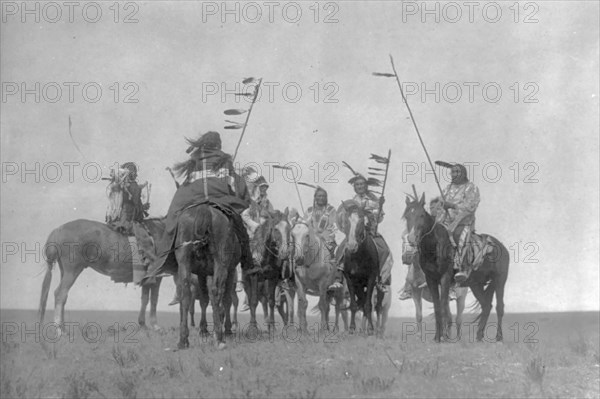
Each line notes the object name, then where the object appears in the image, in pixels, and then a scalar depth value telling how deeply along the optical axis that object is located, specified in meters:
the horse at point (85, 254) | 20.83
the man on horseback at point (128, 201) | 21.92
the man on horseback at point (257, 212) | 21.50
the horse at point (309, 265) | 21.48
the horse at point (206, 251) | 17.18
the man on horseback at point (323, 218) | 23.52
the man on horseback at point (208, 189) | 17.70
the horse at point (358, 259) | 20.20
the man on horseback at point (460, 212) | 20.11
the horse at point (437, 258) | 18.98
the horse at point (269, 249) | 21.33
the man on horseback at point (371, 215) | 21.37
